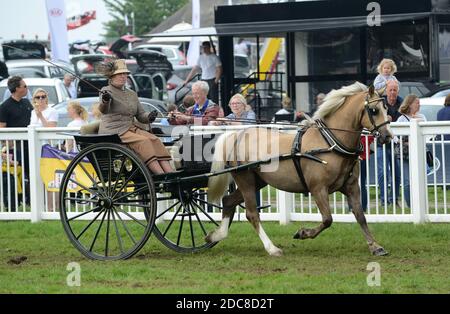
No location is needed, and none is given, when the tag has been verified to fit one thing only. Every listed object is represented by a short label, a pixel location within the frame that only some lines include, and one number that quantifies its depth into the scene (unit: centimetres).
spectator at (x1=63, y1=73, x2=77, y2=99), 2658
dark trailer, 2158
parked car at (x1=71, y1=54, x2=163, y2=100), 2739
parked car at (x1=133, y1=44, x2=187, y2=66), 4268
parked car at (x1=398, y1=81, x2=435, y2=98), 2102
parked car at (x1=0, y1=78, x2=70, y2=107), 2481
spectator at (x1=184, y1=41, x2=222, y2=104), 2366
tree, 5916
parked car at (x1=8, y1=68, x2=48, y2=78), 3056
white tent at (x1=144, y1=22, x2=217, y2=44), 2341
